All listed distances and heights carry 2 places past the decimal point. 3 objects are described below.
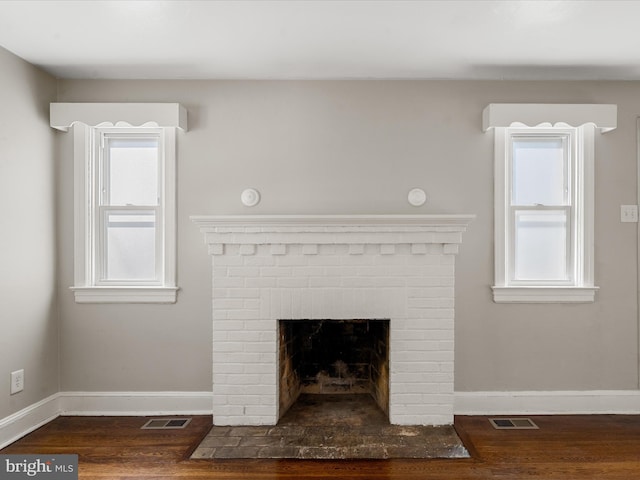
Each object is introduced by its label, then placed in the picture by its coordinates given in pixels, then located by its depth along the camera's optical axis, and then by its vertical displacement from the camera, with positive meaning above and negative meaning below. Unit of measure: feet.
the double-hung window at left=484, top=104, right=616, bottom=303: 10.55 +0.61
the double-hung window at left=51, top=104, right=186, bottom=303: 10.57 +0.60
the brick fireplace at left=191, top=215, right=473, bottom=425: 9.79 -1.48
